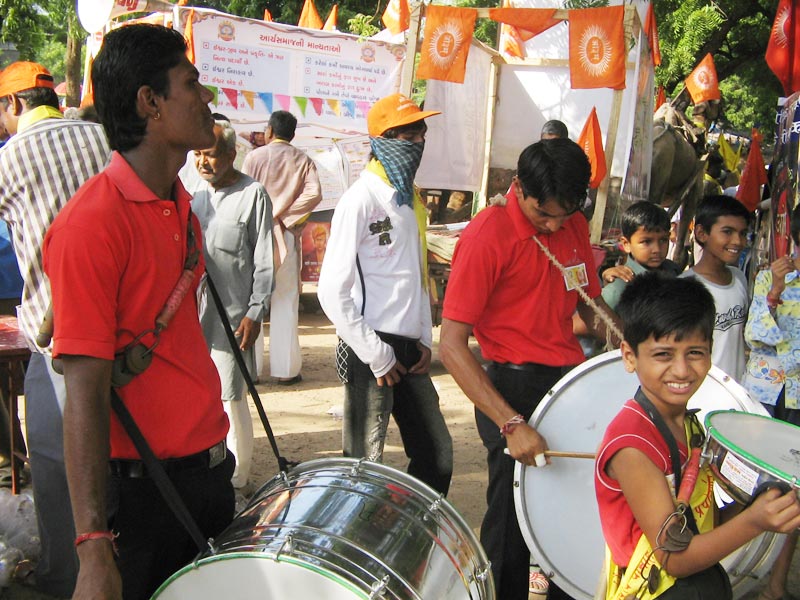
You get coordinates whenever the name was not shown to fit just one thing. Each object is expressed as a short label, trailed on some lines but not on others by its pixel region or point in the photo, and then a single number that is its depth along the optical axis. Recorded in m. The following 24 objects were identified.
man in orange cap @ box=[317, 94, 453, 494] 3.65
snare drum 1.67
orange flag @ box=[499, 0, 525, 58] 9.46
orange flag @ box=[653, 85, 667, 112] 15.34
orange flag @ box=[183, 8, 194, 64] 7.73
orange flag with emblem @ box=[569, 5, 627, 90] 6.93
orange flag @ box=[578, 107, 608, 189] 7.24
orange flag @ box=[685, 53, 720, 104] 12.18
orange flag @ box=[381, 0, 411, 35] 11.22
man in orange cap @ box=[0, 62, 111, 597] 3.21
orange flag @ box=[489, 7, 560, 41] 7.17
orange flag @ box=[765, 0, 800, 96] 5.79
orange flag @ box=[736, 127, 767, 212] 8.39
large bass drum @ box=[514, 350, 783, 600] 2.93
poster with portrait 8.95
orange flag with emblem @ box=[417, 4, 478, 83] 7.36
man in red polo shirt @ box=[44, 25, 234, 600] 1.82
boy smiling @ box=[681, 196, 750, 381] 4.21
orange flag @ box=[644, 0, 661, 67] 7.90
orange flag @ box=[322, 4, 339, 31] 12.07
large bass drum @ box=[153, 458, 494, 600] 1.88
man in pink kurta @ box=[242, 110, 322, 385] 6.95
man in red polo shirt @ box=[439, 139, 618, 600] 2.94
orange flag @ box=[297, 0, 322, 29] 12.12
